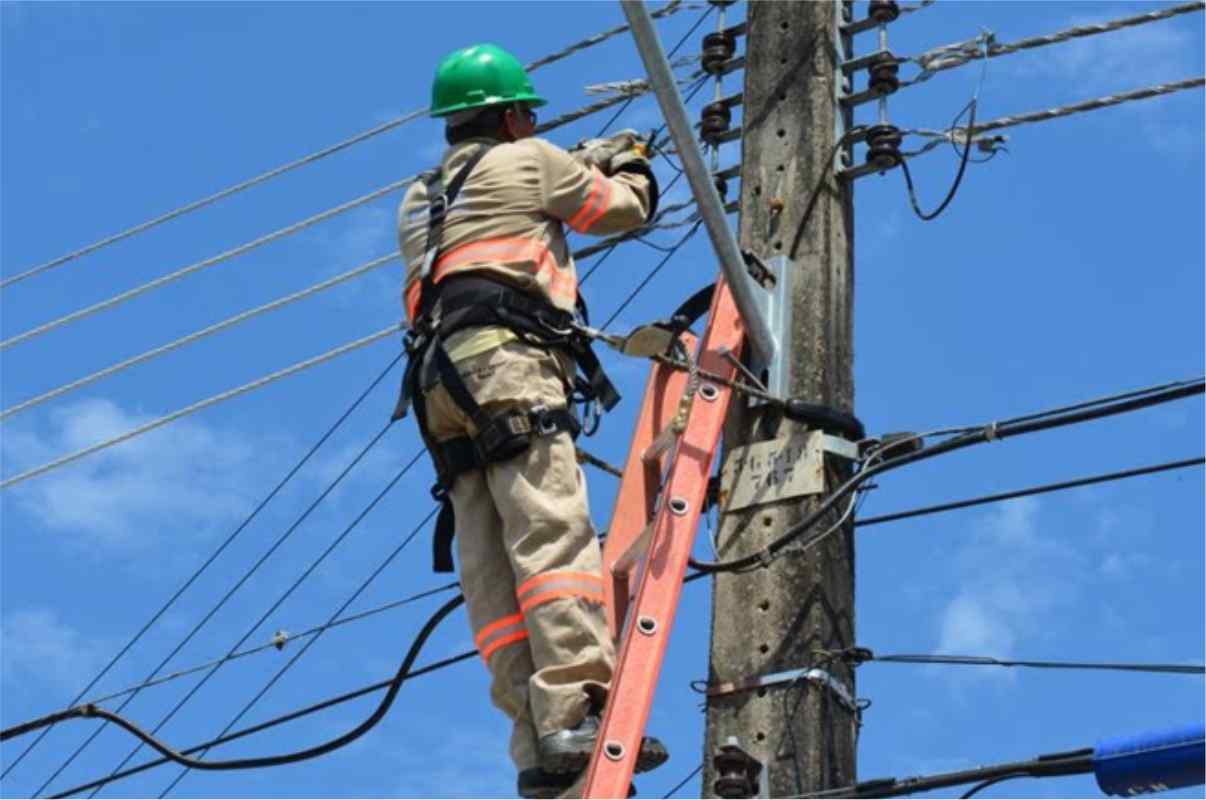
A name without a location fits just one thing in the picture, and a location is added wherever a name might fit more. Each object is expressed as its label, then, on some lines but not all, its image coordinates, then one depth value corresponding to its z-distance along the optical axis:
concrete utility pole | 14.75
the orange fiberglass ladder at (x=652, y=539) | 13.33
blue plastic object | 13.09
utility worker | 13.71
